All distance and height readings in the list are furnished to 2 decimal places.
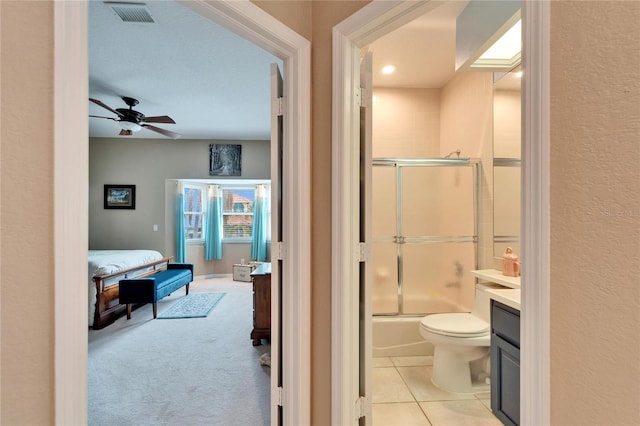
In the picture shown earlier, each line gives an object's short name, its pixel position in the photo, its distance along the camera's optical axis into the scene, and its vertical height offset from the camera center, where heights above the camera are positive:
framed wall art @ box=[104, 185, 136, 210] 6.09 +0.31
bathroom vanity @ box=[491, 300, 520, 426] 1.61 -0.82
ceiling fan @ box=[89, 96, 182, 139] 3.72 +1.15
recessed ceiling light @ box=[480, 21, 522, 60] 1.92 +1.11
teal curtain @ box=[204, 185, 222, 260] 6.66 -0.33
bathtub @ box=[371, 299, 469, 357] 2.89 -1.18
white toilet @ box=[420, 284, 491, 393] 2.15 -0.96
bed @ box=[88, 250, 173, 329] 3.61 -0.84
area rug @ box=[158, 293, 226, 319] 4.09 -1.36
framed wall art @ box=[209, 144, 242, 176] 6.23 +1.09
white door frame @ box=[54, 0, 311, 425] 0.75 +0.01
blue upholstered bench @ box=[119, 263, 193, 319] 3.85 -0.98
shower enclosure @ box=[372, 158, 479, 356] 3.04 -0.25
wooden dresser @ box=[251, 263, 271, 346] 3.05 -0.92
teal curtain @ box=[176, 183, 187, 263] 6.26 -0.41
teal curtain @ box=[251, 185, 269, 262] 6.69 -0.26
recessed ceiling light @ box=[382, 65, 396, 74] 3.03 +1.43
